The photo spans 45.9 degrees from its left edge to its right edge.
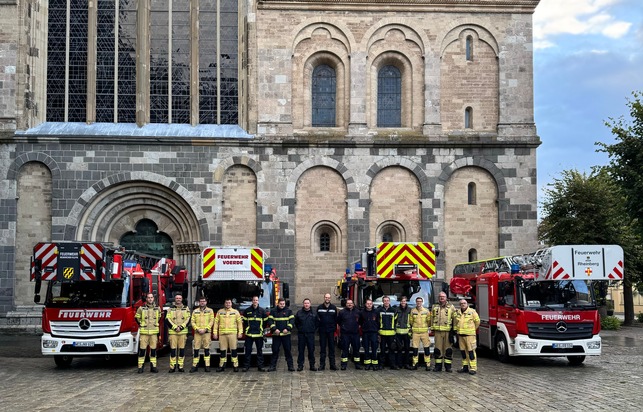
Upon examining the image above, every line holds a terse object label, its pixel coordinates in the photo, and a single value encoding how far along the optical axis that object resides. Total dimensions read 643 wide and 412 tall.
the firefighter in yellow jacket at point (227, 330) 17.30
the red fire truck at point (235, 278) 18.33
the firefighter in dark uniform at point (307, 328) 17.45
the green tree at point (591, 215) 31.75
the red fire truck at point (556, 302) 17.69
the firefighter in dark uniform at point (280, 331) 17.39
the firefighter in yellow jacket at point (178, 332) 17.36
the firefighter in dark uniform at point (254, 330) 17.36
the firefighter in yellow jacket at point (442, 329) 17.36
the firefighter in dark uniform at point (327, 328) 17.68
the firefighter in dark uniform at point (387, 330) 17.64
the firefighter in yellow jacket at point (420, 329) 17.45
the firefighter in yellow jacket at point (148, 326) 17.58
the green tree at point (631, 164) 35.19
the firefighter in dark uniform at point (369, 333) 17.59
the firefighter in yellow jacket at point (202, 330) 17.33
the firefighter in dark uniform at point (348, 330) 17.66
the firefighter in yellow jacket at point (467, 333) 16.86
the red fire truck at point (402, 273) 19.03
